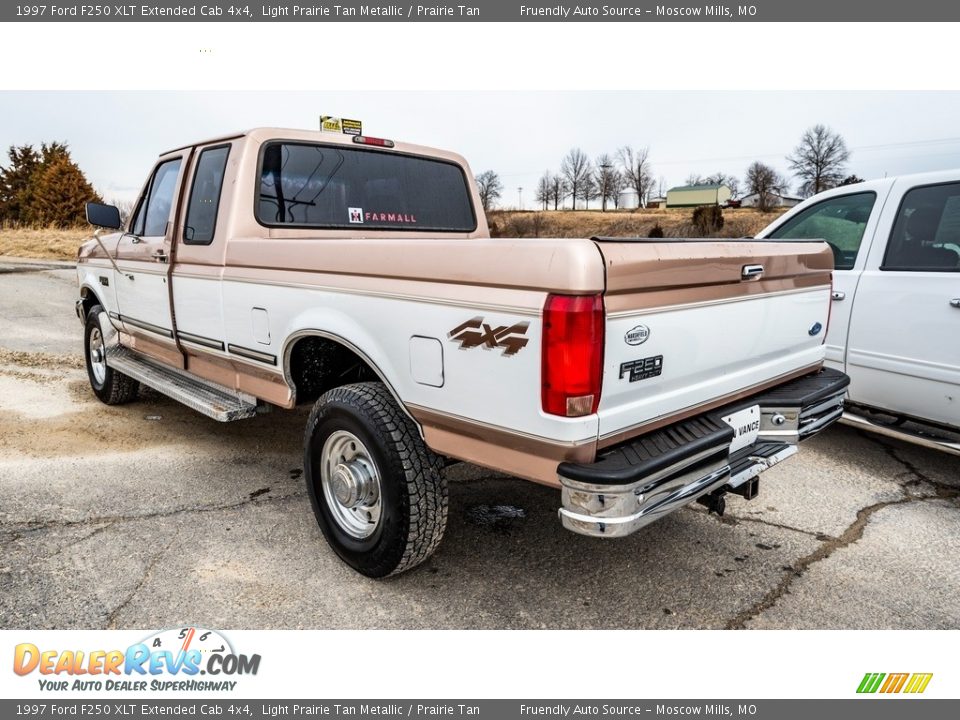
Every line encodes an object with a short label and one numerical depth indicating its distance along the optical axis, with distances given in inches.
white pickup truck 161.2
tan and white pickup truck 88.3
